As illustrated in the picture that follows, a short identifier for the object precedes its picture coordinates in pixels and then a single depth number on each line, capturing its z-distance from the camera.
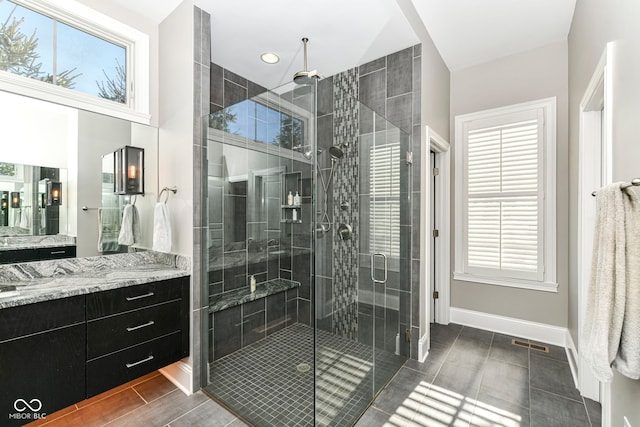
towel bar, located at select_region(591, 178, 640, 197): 0.97
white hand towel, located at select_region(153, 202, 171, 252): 2.07
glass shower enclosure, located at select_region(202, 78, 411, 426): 1.73
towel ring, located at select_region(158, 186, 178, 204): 2.16
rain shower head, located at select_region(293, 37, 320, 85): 1.57
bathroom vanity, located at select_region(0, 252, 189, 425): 1.38
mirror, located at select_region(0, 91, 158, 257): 1.81
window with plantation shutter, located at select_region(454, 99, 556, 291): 2.88
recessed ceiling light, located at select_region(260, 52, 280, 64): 2.70
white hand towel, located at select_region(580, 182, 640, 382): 1.03
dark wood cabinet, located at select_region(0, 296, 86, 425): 1.35
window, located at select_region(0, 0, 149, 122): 1.81
